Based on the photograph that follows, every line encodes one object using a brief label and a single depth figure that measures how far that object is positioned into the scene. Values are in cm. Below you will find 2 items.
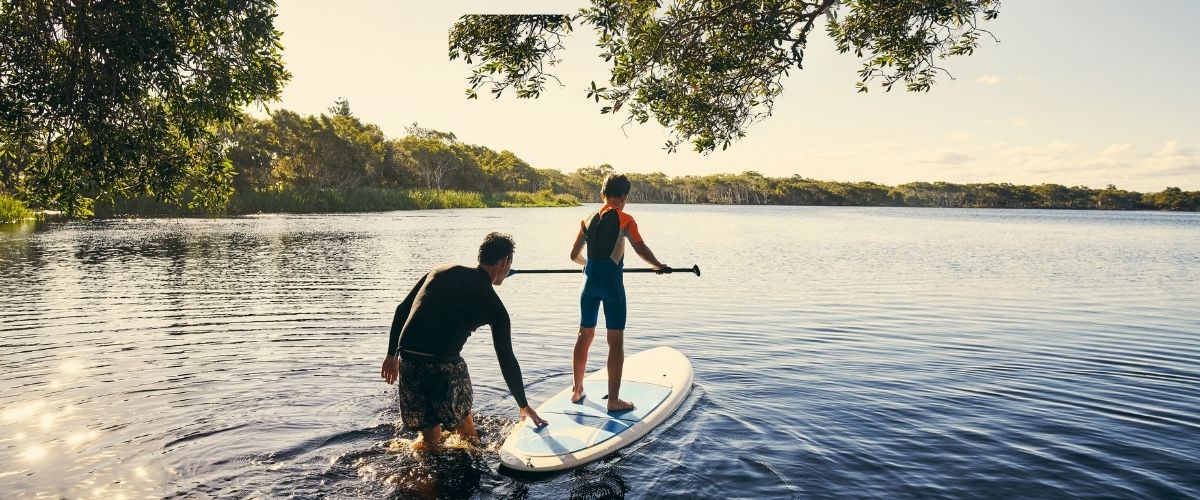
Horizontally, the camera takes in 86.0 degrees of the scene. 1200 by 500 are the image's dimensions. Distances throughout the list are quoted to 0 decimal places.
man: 496
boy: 636
